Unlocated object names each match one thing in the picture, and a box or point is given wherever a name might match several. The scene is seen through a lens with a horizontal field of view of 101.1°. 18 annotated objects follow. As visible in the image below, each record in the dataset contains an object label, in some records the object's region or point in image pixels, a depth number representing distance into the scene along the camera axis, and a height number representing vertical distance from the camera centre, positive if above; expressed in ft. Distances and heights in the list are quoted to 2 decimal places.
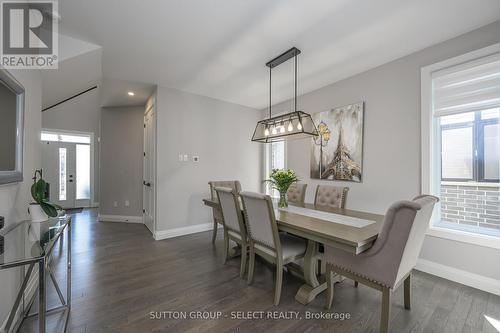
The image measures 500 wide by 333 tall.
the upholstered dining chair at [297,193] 10.27 -1.36
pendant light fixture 8.31 +1.80
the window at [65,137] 18.13 +2.64
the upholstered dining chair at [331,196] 8.71 -1.32
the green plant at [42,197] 5.35 -0.82
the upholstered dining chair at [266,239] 6.04 -2.32
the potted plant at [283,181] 8.38 -0.60
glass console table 3.48 -1.67
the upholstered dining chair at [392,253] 4.43 -2.04
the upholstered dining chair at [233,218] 7.38 -1.99
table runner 6.23 -1.71
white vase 5.38 -1.24
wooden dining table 4.90 -1.72
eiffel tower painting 10.34 +1.12
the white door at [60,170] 18.24 -0.39
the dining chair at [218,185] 10.64 -1.24
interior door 12.49 -0.30
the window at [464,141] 7.06 +0.96
